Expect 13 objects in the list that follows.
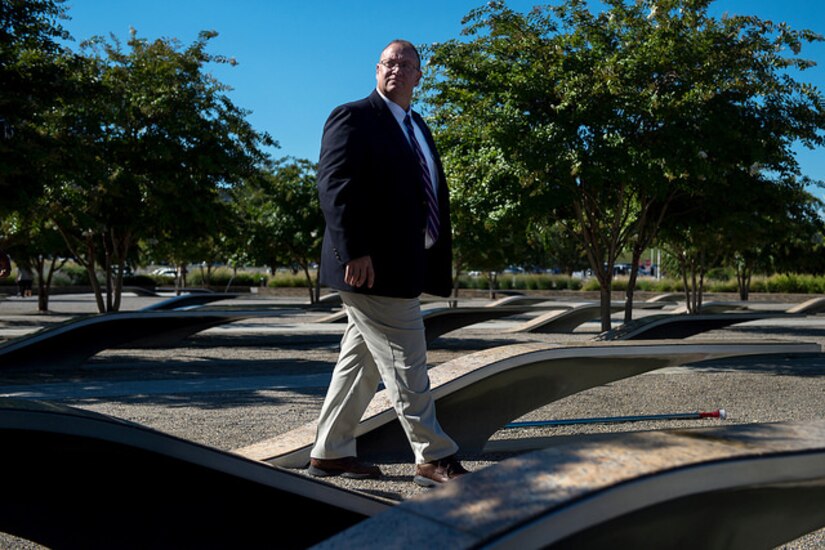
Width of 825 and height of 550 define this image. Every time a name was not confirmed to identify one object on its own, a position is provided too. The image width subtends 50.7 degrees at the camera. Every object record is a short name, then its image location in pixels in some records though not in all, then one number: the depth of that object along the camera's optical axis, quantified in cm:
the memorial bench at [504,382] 496
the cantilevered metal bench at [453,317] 1473
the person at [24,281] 4022
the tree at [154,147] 1570
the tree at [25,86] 1123
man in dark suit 411
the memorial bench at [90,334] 1055
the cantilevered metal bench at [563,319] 1941
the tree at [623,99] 1382
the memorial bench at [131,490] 271
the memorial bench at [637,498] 174
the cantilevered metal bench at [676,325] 1341
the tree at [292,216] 3356
